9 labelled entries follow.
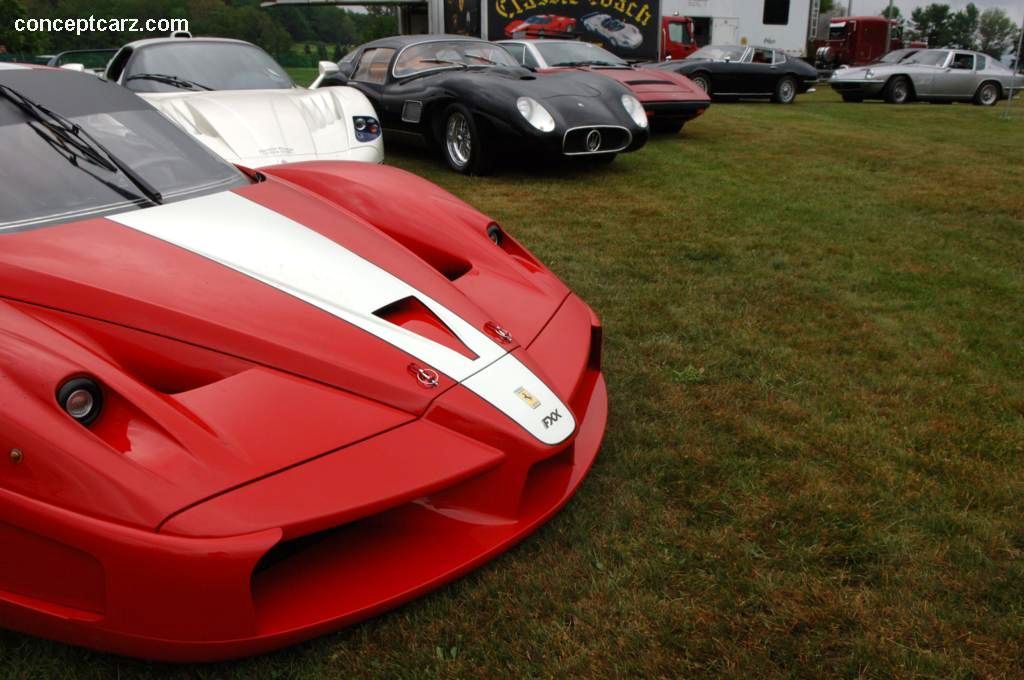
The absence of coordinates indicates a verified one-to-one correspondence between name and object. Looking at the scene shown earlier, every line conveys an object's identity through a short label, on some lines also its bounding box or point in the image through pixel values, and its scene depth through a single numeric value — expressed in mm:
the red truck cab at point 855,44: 29406
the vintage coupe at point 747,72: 14055
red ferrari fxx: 1436
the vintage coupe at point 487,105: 6223
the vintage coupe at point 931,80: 14844
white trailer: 21141
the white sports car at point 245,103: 4672
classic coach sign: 16281
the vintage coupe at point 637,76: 8562
